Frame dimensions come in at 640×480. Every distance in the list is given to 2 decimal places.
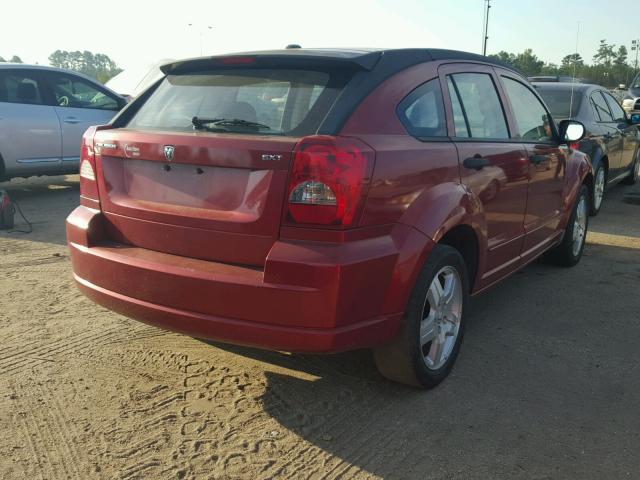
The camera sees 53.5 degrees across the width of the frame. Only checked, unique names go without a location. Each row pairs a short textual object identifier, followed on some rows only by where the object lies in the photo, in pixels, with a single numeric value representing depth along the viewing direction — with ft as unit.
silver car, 28.07
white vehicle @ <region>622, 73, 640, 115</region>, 48.36
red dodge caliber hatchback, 8.91
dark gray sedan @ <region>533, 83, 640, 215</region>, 25.21
